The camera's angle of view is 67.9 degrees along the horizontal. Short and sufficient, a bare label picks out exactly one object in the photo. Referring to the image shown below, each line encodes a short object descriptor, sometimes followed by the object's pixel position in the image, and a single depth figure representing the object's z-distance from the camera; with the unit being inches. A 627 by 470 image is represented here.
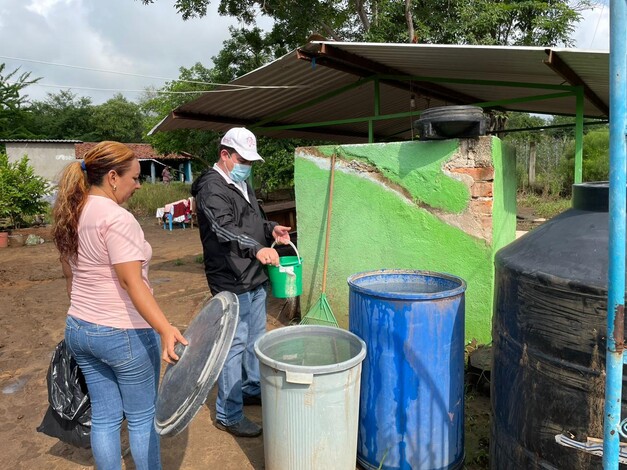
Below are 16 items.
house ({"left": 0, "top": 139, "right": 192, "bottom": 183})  915.4
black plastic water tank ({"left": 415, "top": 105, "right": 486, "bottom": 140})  133.2
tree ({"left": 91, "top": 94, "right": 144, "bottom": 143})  1579.7
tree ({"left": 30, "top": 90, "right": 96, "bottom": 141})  1556.3
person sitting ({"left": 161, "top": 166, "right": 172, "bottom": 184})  1022.5
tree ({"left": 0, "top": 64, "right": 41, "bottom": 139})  829.2
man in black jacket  108.2
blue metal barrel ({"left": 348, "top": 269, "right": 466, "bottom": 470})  90.0
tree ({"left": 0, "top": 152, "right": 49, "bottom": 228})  499.5
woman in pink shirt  74.9
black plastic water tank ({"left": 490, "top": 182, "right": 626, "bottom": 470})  61.4
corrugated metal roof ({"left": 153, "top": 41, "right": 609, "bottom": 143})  158.2
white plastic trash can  84.6
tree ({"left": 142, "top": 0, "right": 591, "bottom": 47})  424.2
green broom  161.1
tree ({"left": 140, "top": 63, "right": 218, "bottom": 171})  644.1
